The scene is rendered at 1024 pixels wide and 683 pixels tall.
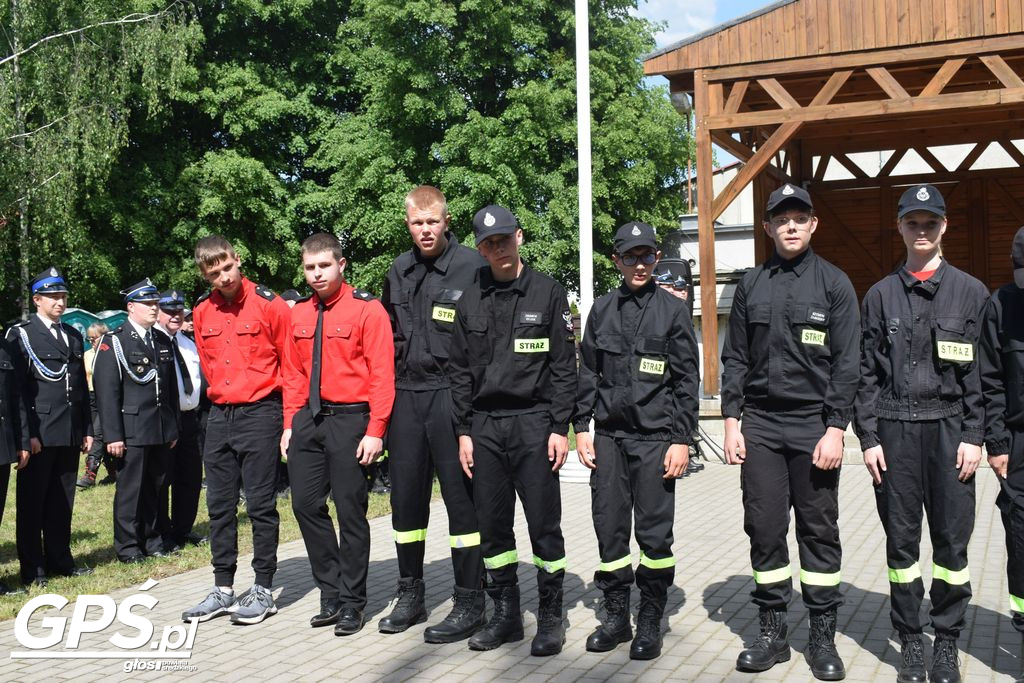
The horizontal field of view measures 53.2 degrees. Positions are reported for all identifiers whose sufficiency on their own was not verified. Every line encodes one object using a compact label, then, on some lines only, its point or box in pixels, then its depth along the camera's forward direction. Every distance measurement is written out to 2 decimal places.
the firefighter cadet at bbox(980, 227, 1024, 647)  4.57
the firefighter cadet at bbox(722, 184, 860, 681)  4.91
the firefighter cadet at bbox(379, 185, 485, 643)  5.71
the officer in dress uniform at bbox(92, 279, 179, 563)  7.89
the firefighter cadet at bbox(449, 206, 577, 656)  5.33
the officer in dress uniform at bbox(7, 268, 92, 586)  7.16
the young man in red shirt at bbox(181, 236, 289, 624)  6.05
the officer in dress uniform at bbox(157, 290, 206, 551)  8.61
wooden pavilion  14.52
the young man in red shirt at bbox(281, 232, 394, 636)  5.79
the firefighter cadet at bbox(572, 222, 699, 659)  5.16
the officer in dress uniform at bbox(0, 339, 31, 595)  6.69
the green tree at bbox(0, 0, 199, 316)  21.52
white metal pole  11.86
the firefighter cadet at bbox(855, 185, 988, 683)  4.65
